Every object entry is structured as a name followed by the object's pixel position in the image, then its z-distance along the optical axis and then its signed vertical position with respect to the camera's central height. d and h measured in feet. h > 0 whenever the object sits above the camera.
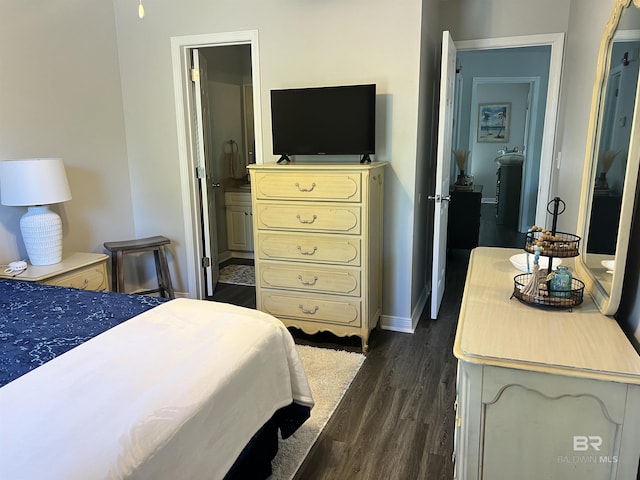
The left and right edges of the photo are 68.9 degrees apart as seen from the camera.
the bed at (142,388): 3.75 -2.34
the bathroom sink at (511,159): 23.45 -0.98
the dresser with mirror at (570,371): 4.00 -1.93
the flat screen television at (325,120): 10.28 +0.49
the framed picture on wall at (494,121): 29.53 +1.22
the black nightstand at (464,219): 17.79 -2.93
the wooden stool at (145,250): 12.05 -3.00
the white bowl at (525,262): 6.19 -1.64
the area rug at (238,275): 15.48 -4.46
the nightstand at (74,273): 9.17 -2.57
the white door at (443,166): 10.52 -0.57
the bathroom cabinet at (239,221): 17.54 -2.93
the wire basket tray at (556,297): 5.09 -1.70
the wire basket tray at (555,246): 5.19 -1.16
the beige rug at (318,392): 6.97 -4.63
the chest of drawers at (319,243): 9.78 -2.18
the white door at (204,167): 12.75 -0.68
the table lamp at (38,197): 9.25 -1.03
